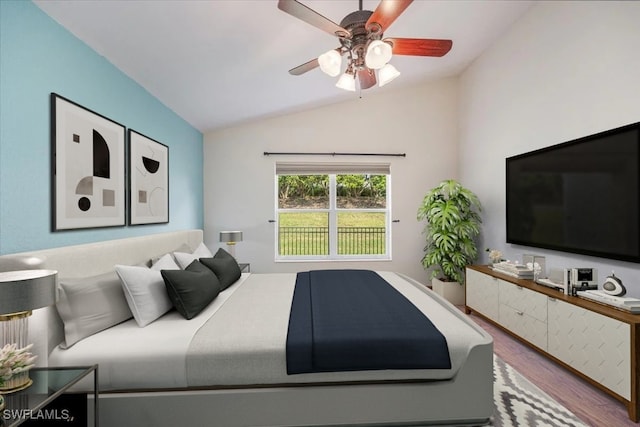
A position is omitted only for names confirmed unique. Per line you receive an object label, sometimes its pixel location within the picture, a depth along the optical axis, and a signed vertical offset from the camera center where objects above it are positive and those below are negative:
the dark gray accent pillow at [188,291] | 1.83 -0.48
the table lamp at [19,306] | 1.10 -0.34
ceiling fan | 1.60 +1.05
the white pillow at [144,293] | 1.72 -0.47
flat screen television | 2.05 +0.13
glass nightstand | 1.05 -0.69
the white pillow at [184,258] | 2.45 -0.38
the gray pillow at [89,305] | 1.52 -0.49
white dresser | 1.71 -0.84
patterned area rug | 1.68 -1.17
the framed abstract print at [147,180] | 2.57 +0.31
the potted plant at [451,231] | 3.72 -0.23
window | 4.51 -0.05
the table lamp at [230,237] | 3.78 -0.30
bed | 1.45 -0.83
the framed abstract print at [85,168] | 1.80 +0.31
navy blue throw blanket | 1.48 -0.64
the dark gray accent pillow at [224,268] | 2.46 -0.47
